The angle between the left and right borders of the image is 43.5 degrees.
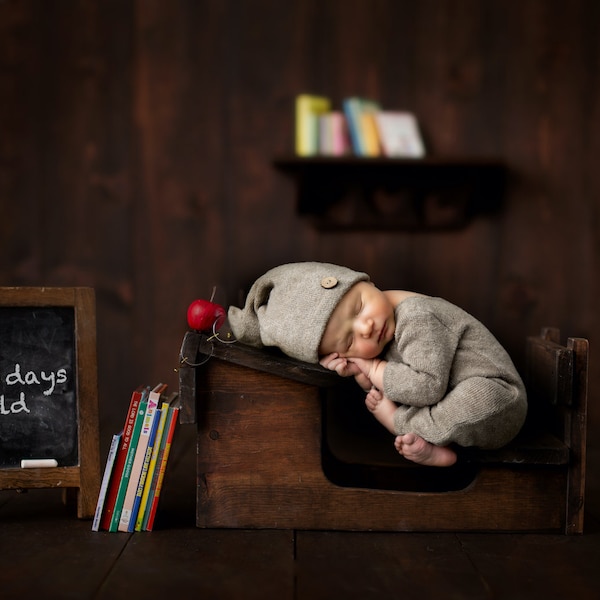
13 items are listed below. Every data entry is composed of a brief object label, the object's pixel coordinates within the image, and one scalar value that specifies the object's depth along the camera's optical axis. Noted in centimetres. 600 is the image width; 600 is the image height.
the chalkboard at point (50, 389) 180
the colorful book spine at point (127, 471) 176
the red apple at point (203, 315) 176
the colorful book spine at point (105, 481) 175
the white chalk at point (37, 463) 179
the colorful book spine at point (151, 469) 176
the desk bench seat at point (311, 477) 176
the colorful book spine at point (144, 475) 176
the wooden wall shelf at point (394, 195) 286
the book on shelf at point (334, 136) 281
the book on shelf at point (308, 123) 283
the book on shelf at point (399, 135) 279
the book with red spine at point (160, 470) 176
